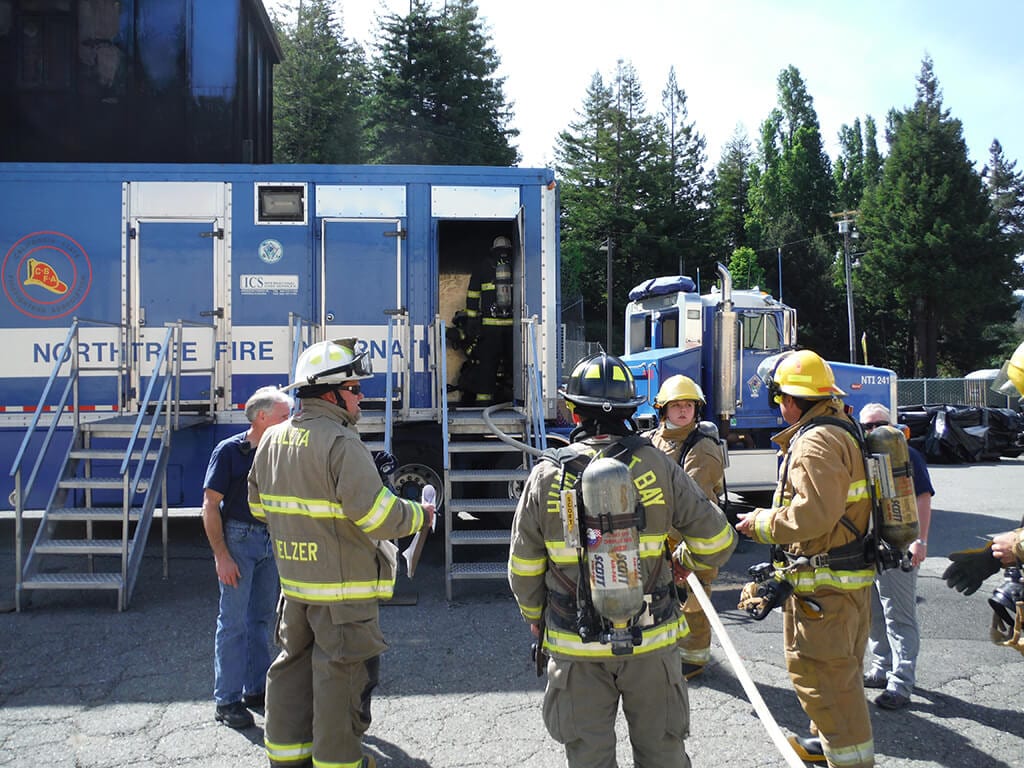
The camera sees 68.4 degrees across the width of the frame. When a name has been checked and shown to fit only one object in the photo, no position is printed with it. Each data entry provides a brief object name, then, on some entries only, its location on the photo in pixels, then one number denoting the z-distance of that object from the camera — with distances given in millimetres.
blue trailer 7094
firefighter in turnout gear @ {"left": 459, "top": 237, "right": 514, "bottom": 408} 7996
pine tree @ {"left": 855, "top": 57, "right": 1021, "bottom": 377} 39812
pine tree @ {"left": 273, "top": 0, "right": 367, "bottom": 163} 33344
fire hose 2562
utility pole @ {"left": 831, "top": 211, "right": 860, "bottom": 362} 37219
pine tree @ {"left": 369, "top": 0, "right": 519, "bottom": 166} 34531
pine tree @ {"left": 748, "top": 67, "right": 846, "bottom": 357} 48500
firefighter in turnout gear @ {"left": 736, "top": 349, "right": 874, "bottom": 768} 3135
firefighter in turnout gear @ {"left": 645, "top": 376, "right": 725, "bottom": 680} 4445
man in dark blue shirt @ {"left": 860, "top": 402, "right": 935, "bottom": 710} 4148
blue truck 9352
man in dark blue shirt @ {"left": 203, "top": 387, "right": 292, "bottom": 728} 3906
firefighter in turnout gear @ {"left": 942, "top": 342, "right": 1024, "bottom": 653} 2883
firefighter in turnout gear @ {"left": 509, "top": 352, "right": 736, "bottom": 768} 2494
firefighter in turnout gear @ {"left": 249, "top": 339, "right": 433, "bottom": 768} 3074
